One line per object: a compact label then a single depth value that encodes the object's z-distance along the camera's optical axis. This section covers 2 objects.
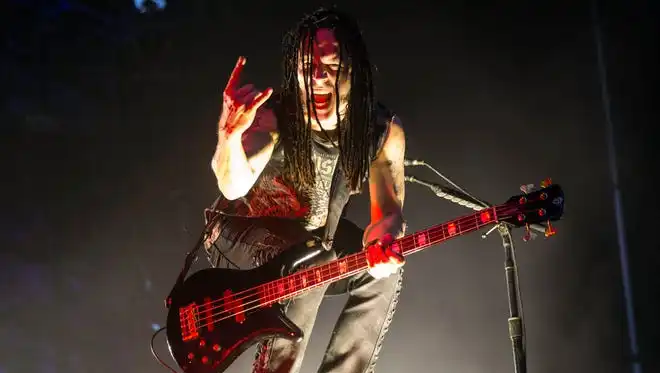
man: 4.58
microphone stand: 4.49
